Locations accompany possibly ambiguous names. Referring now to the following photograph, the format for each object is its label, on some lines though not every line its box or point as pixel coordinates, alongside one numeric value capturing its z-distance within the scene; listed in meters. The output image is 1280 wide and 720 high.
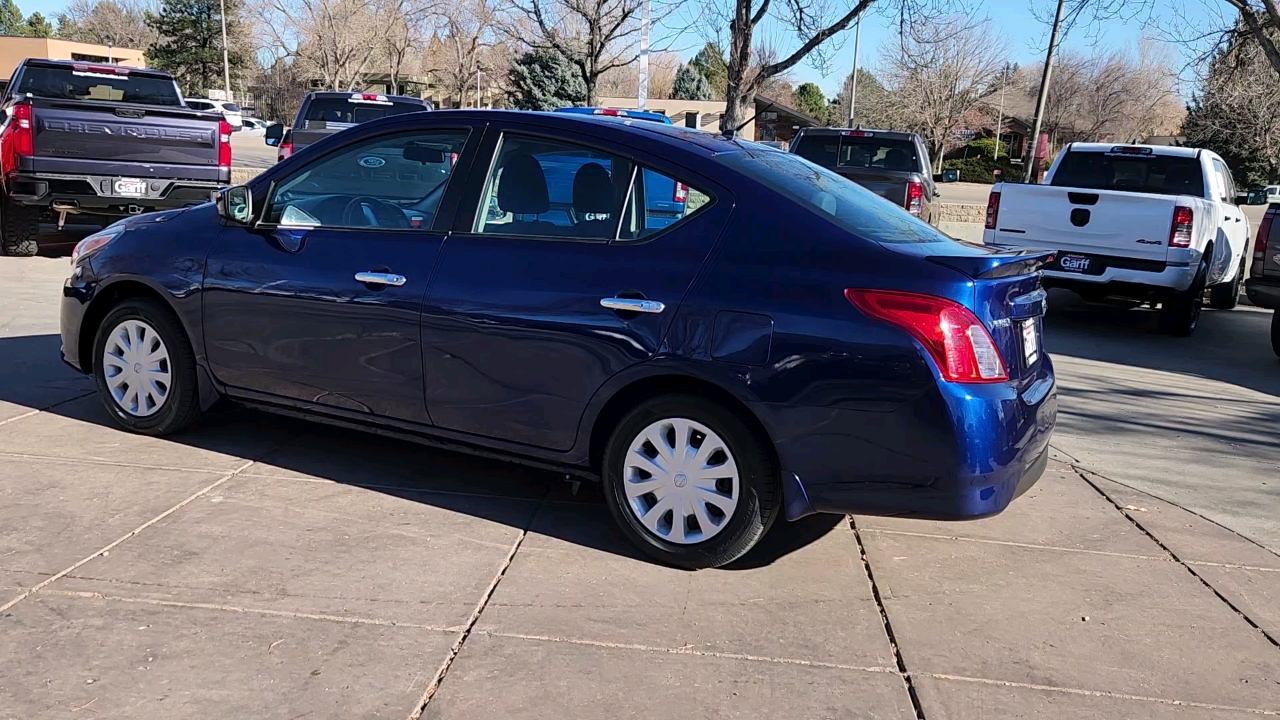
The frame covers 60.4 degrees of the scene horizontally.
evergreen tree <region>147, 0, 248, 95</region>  63.53
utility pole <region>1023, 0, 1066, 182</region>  22.84
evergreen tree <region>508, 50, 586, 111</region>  41.94
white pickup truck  9.83
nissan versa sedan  3.78
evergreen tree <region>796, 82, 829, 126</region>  83.12
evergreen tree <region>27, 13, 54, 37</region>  81.50
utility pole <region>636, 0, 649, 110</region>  14.97
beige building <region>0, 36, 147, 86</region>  54.16
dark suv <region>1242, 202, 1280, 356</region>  9.00
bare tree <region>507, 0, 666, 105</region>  21.00
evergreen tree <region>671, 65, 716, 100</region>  81.50
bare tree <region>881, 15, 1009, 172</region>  54.91
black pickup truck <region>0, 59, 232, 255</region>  10.22
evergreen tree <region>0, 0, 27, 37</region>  87.06
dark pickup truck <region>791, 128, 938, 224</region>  13.94
